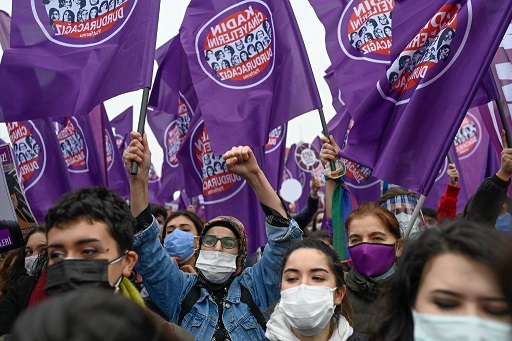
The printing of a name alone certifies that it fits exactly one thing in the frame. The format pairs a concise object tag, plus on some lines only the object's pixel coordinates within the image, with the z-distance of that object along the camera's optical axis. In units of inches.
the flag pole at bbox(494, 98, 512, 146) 175.9
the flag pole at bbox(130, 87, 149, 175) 140.8
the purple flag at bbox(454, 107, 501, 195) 344.8
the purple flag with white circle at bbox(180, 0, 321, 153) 201.0
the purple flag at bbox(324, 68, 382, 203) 262.4
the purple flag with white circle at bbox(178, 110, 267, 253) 226.7
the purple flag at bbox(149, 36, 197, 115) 290.2
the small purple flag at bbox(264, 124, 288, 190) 251.6
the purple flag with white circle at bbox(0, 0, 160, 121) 178.7
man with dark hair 104.4
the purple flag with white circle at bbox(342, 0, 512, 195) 156.2
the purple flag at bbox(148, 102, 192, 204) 414.6
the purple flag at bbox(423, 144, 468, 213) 303.0
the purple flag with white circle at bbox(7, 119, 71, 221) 251.6
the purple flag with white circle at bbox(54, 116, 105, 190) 278.7
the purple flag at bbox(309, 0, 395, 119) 206.8
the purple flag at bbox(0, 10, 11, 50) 239.5
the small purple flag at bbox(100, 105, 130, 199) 375.6
